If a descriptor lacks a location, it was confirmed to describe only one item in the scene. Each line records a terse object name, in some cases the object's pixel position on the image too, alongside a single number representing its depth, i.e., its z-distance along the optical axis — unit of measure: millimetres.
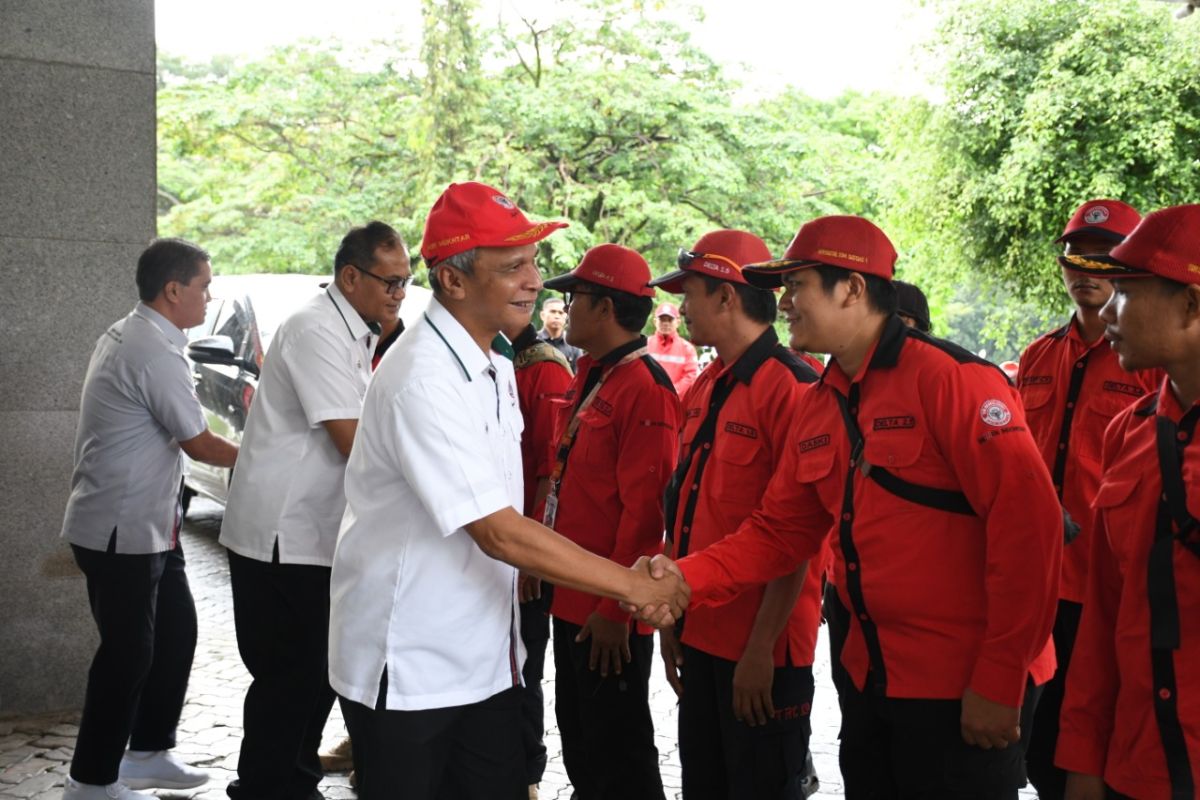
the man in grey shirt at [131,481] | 4449
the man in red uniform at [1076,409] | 3969
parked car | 8914
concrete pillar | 5562
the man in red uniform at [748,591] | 3379
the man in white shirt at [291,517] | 3965
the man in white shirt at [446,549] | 2684
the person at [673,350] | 12500
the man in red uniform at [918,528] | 2580
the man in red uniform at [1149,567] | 2223
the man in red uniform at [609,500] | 3973
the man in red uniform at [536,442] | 4762
